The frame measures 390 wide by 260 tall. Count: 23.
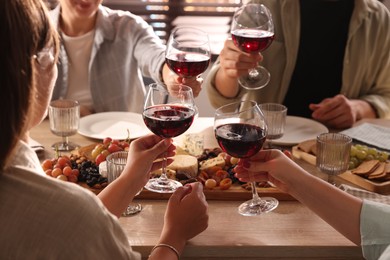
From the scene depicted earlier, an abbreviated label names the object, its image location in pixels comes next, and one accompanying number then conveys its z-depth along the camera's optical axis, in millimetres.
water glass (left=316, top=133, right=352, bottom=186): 1649
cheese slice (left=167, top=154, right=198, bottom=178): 1666
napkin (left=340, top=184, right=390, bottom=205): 1616
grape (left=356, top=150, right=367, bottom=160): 1753
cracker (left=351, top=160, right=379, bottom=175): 1683
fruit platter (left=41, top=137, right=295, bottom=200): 1624
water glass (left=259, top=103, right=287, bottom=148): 1793
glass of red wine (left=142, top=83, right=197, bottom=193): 1526
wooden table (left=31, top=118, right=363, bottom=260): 1470
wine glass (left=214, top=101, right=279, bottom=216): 1471
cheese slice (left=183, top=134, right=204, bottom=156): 1769
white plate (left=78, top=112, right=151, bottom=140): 1905
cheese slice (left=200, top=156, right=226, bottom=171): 1698
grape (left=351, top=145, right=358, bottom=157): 1766
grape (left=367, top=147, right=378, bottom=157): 1771
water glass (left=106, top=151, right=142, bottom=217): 1567
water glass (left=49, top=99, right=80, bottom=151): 1801
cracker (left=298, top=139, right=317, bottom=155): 1799
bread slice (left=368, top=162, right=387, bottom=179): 1670
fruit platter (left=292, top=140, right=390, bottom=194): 1664
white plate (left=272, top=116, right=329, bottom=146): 1886
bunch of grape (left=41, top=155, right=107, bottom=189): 1635
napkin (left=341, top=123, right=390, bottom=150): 1866
